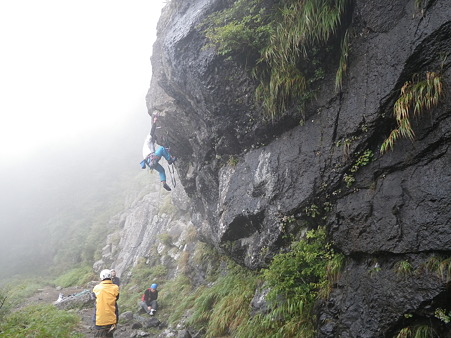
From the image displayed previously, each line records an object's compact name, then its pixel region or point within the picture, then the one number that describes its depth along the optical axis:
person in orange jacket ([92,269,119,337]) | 5.61
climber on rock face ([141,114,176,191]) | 10.73
